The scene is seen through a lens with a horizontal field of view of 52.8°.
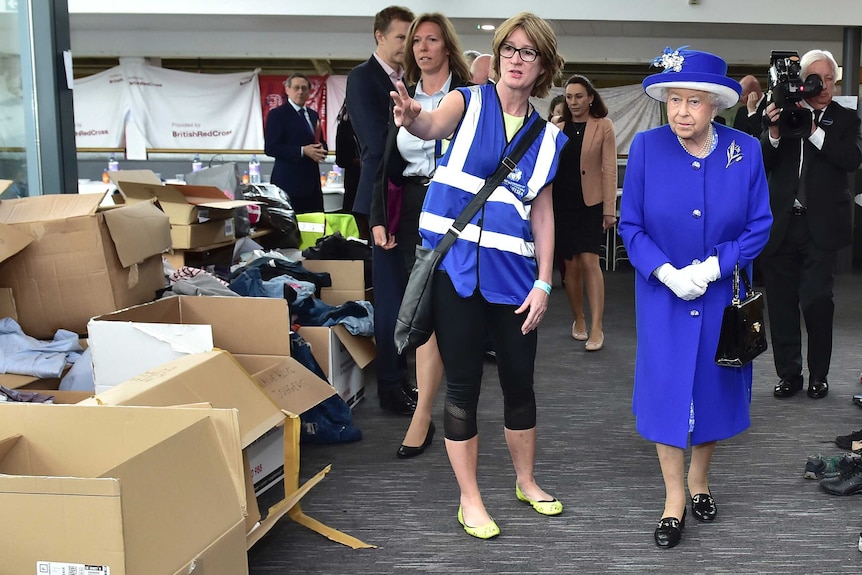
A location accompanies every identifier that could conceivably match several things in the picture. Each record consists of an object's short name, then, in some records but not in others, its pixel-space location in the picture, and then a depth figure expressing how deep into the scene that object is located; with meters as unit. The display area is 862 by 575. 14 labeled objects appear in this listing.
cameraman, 3.42
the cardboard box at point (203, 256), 3.87
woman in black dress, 4.70
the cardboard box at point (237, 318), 2.69
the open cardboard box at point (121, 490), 1.35
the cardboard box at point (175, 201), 3.70
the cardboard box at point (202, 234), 3.80
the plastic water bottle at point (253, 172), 7.75
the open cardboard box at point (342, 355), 3.23
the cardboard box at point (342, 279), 3.97
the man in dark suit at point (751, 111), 3.92
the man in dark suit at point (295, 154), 5.16
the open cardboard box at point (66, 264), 2.79
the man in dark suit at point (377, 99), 3.10
